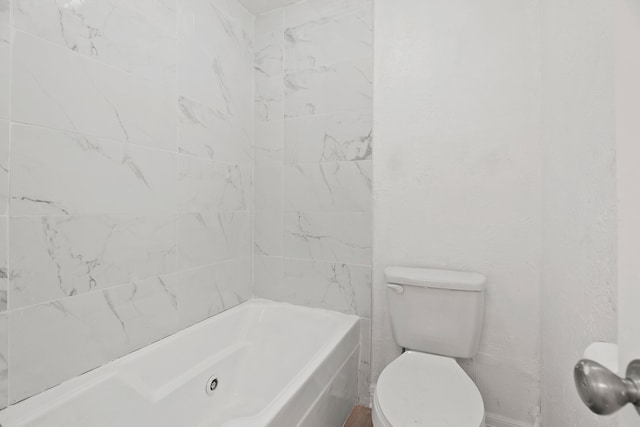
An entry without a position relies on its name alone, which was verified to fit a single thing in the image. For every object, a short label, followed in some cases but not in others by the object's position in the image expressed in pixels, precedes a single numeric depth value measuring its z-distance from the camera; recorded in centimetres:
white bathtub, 100
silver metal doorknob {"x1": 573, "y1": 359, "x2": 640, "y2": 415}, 30
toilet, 104
